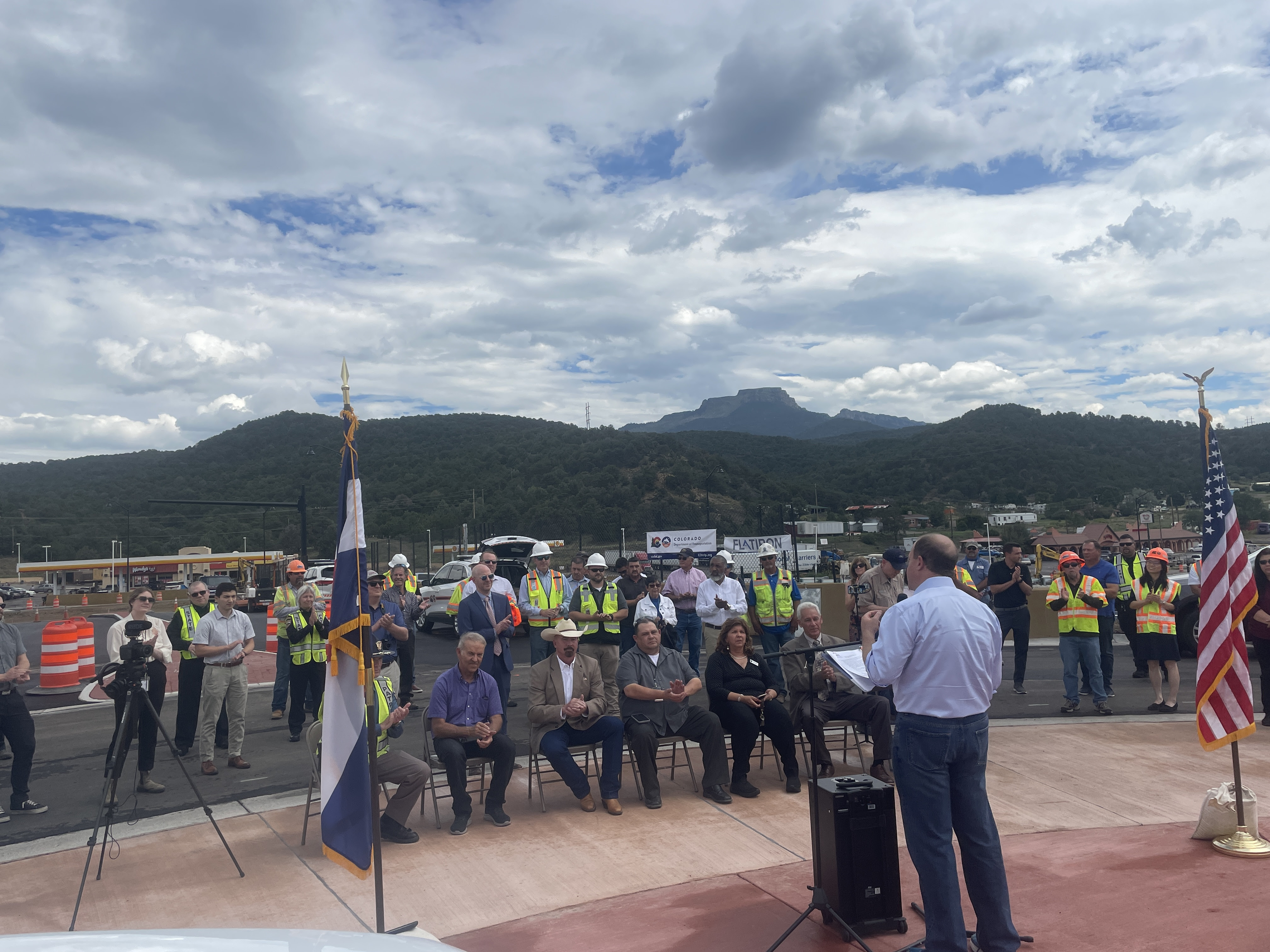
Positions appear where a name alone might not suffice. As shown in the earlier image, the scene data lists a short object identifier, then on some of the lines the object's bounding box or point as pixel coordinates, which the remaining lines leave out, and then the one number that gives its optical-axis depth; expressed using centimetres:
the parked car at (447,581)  2088
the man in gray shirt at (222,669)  801
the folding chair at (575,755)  685
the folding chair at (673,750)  702
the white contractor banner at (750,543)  2916
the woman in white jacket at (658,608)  1035
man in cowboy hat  666
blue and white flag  469
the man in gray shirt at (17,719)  680
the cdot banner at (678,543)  3027
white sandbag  550
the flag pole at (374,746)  424
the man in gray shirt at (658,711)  679
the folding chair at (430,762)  635
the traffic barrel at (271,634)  1639
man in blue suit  943
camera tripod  524
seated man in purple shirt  629
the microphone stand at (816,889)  414
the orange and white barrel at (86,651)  1470
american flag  599
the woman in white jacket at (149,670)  744
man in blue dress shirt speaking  384
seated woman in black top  702
